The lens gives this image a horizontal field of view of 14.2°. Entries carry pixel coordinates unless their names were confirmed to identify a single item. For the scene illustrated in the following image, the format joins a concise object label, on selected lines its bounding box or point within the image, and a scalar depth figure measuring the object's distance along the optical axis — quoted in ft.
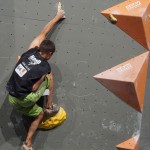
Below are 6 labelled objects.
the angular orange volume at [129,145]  18.56
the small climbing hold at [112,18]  18.14
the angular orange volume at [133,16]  18.02
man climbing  15.72
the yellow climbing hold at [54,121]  17.61
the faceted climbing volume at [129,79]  17.85
